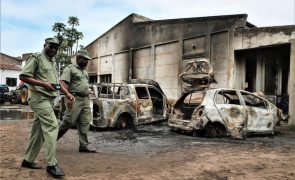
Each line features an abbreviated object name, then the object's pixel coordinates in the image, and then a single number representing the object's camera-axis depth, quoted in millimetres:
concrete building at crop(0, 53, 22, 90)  26606
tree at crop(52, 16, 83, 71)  17719
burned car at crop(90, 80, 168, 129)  7188
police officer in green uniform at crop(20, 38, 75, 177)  3337
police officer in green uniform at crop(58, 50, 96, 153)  4457
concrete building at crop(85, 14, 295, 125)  9163
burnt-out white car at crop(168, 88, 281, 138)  6323
